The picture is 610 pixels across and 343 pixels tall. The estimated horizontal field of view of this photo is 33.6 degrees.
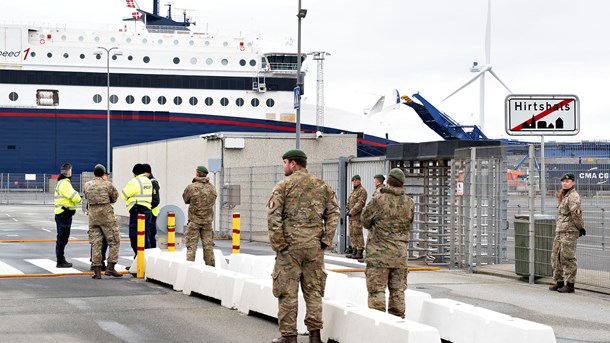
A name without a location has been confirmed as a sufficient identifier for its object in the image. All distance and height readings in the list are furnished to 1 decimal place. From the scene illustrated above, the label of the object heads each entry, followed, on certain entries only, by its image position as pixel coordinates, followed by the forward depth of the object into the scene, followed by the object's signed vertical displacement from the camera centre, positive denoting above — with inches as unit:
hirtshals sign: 617.6 +36.7
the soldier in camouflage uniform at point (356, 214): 776.6 -31.0
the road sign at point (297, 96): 1219.8 +93.8
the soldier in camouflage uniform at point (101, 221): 628.7 -30.7
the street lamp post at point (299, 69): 1119.1 +126.6
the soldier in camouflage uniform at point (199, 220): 596.1 -28.1
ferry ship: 2711.6 +213.3
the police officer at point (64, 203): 665.6 -20.6
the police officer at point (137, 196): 677.3 -16.0
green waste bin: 619.5 -43.8
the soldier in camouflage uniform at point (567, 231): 556.7 -31.6
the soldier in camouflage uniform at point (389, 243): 392.2 -27.2
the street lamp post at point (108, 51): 1998.0 +246.4
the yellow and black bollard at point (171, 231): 644.1 -37.8
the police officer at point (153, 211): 699.4 -27.5
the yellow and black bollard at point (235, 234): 662.5 -40.6
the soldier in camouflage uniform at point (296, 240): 360.5 -23.9
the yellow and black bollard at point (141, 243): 624.7 -43.8
